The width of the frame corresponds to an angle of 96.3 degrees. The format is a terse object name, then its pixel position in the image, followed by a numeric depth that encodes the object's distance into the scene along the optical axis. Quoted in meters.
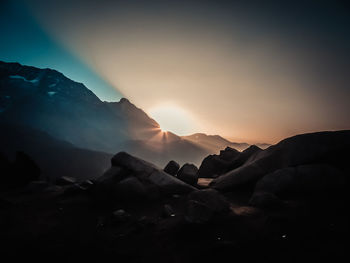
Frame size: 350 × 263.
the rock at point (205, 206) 5.91
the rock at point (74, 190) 11.17
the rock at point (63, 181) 15.80
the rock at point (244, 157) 14.41
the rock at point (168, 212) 7.17
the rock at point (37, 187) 13.02
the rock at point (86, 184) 11.78
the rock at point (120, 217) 6.83
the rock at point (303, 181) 8.00
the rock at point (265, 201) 6.95
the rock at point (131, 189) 9.44
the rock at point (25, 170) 15.74
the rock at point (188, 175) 11.86
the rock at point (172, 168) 13.60
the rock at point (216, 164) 16.19
